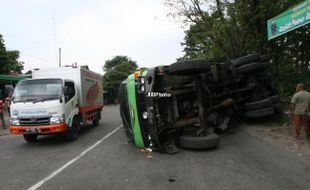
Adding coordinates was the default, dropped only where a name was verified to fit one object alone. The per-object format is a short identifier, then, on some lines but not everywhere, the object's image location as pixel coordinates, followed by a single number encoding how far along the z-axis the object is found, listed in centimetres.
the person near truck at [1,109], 1007
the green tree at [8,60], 1887
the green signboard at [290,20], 530
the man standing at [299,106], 560
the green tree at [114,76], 3404
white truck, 582
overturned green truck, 485
